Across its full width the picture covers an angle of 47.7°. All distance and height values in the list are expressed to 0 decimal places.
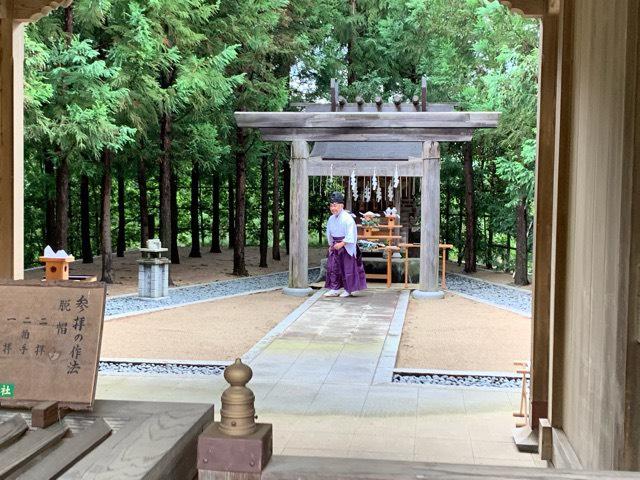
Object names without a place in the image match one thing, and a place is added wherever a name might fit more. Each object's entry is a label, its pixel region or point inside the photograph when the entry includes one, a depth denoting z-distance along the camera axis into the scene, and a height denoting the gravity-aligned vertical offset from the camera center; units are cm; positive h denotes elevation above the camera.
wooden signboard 262 -50
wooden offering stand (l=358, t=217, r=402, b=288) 1549 -67
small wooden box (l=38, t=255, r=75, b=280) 1005 -86
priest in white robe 1341 -92
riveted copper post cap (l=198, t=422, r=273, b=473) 203 -69
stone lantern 1327 -128
